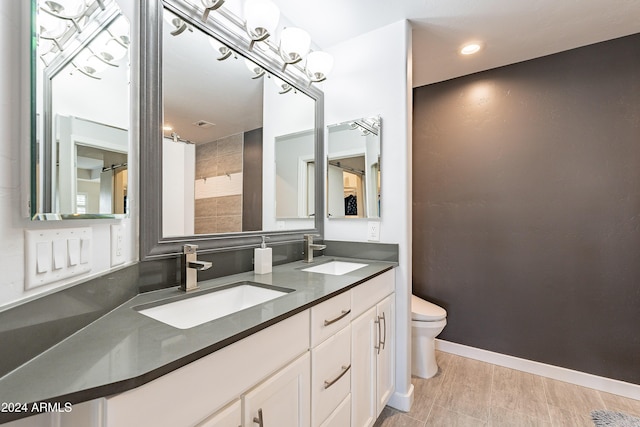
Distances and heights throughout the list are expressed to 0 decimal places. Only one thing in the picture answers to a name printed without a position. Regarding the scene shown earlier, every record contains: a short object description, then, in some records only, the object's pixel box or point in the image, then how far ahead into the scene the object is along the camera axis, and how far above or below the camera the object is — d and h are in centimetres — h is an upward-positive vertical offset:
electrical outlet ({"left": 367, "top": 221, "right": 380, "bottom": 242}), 186 -11
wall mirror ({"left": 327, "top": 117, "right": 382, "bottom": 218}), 188 +33
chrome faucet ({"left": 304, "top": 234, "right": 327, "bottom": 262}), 179 -21
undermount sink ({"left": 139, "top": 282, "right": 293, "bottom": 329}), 94 -35
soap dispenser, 142 -24
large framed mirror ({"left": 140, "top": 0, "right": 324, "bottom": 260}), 108 +40
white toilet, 201 -93
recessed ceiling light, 201 +124
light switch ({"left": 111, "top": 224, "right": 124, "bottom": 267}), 85 -9
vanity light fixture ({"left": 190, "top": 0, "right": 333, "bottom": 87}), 134 +98
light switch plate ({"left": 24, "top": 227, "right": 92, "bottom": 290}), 55 -9
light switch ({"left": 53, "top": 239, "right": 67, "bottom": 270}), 61 -8
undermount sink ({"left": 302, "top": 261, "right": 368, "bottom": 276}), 178 -35
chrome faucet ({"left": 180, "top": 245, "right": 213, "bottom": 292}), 107 -21
